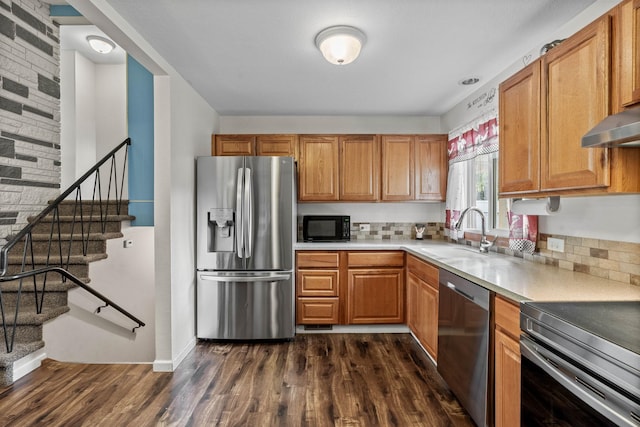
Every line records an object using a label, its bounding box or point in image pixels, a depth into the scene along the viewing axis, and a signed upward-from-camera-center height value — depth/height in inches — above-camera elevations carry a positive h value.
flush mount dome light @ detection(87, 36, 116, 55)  128.6 +66.4
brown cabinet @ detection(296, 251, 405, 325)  133.0 -30.1
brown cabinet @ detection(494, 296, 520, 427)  58.7 -28.0
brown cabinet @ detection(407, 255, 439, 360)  101.2 -30.3
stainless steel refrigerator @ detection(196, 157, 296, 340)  123.6 -12.7
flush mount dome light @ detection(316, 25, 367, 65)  81.0 +43.1
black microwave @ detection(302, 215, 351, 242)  144.8 -6.8
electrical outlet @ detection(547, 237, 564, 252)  82.7 -7.9
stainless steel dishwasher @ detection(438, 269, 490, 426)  69.4 -30.5
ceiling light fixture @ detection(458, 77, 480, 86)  113.1 +46.3
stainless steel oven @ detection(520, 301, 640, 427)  36.8 -19.4
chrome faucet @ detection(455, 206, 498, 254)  109.4 -9.6
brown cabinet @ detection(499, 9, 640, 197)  55.2 +18.5
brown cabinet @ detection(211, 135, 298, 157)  147.2 +30.3
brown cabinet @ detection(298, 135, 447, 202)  146.9 +20.8
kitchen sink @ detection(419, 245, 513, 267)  91.3 -13.4
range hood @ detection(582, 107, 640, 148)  44.5 +11.7
